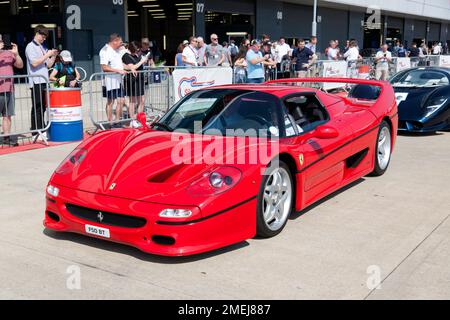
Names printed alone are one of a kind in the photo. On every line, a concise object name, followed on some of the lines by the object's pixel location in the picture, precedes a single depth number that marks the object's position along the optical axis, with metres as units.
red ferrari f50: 3.83
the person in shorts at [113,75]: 9.72
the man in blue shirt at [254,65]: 12.12
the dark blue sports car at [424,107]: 9.80
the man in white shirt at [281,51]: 20.66
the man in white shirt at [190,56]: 12.95
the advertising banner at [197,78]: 10.85
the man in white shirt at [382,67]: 19.83
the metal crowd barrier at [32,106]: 8.33
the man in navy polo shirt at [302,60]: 16.34
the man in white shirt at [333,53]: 19.38
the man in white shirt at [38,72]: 8.67
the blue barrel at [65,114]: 8.73
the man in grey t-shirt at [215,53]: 16.47
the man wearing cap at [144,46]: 14.02
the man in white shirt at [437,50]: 36.03
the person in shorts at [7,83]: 8.27
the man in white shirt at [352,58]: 18.57
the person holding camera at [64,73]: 10.00
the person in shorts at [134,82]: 10.08
